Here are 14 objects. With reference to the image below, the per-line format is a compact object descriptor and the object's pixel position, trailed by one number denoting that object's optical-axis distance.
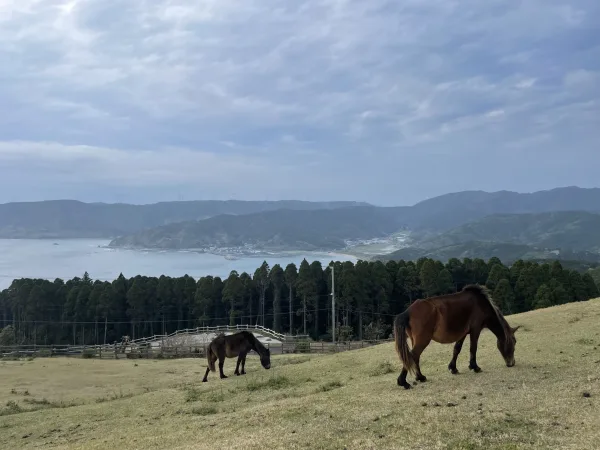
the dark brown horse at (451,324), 10.32
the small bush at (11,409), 15.29
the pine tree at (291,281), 65.19
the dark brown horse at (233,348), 20.64
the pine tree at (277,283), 67.81
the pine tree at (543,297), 49.97
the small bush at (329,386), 12.56
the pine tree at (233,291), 64.12
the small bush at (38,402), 17.37
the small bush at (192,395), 14.10
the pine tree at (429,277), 59.88
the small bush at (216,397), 13.56
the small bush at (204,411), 11.62
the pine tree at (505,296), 53.02
